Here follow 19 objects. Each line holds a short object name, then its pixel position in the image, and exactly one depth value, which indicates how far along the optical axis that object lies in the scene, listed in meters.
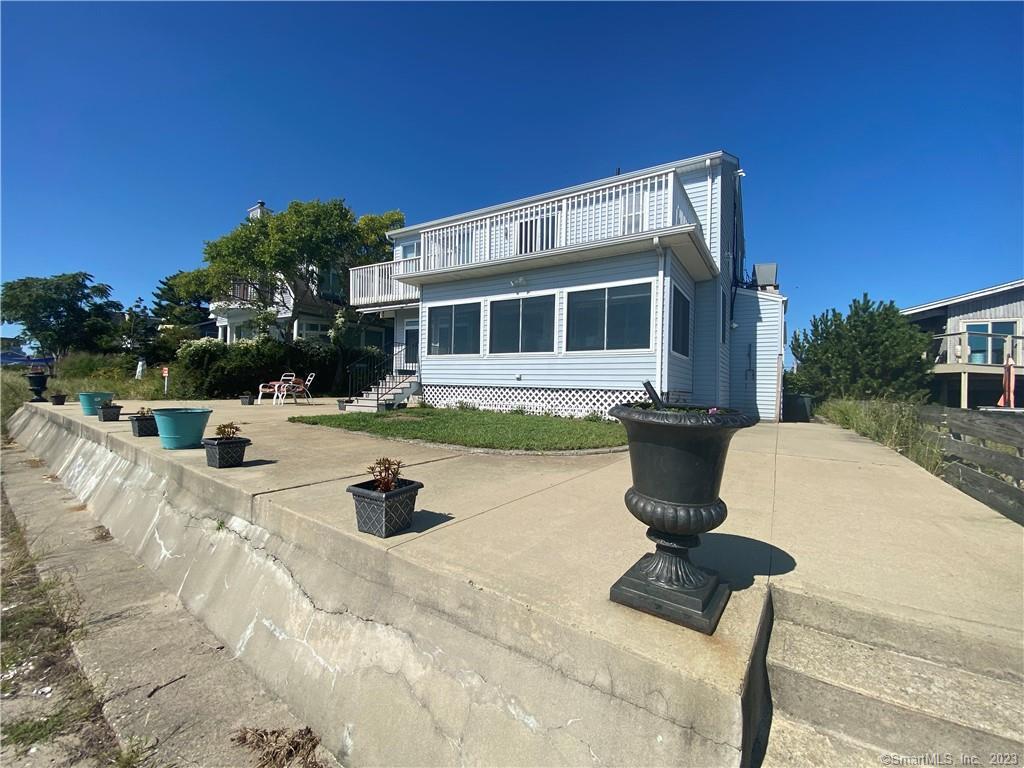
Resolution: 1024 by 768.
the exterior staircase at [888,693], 1.55
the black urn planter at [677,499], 1.82
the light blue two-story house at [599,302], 9.11
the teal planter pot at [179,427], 5.22
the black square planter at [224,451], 4.35
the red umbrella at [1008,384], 12.98
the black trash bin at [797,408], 12.91
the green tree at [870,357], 14.84
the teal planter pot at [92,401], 9.10
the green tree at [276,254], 16.48
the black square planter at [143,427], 6.11
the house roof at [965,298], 16.00
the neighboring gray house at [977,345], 15.02
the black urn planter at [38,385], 12.91
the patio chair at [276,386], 13.25
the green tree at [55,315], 32.09
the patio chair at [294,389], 13.23
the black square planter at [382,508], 2.69
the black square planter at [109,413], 7.94
